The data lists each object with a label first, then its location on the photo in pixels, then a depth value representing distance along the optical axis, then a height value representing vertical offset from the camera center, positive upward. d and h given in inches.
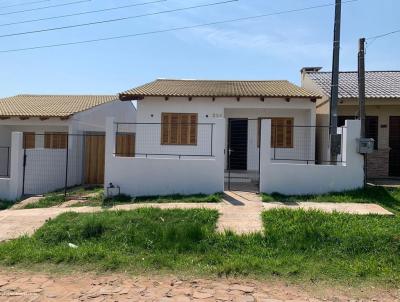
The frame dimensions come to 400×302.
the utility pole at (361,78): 471.2 +93.1
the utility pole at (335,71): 499.5 +108.9
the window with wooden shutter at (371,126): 633.6 +49.8
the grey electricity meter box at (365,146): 452.8 +13.0
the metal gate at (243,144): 655.1 +16.2
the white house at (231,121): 624.4 +52.8
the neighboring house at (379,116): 600.7 +65.6
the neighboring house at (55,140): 601.9 +17.1
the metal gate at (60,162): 585.6 -20.2
